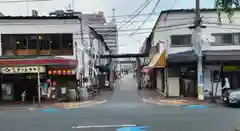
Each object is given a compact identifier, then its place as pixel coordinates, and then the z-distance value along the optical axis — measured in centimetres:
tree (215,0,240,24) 797
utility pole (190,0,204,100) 2494
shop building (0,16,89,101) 2900
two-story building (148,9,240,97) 2792
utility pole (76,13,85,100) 2804
